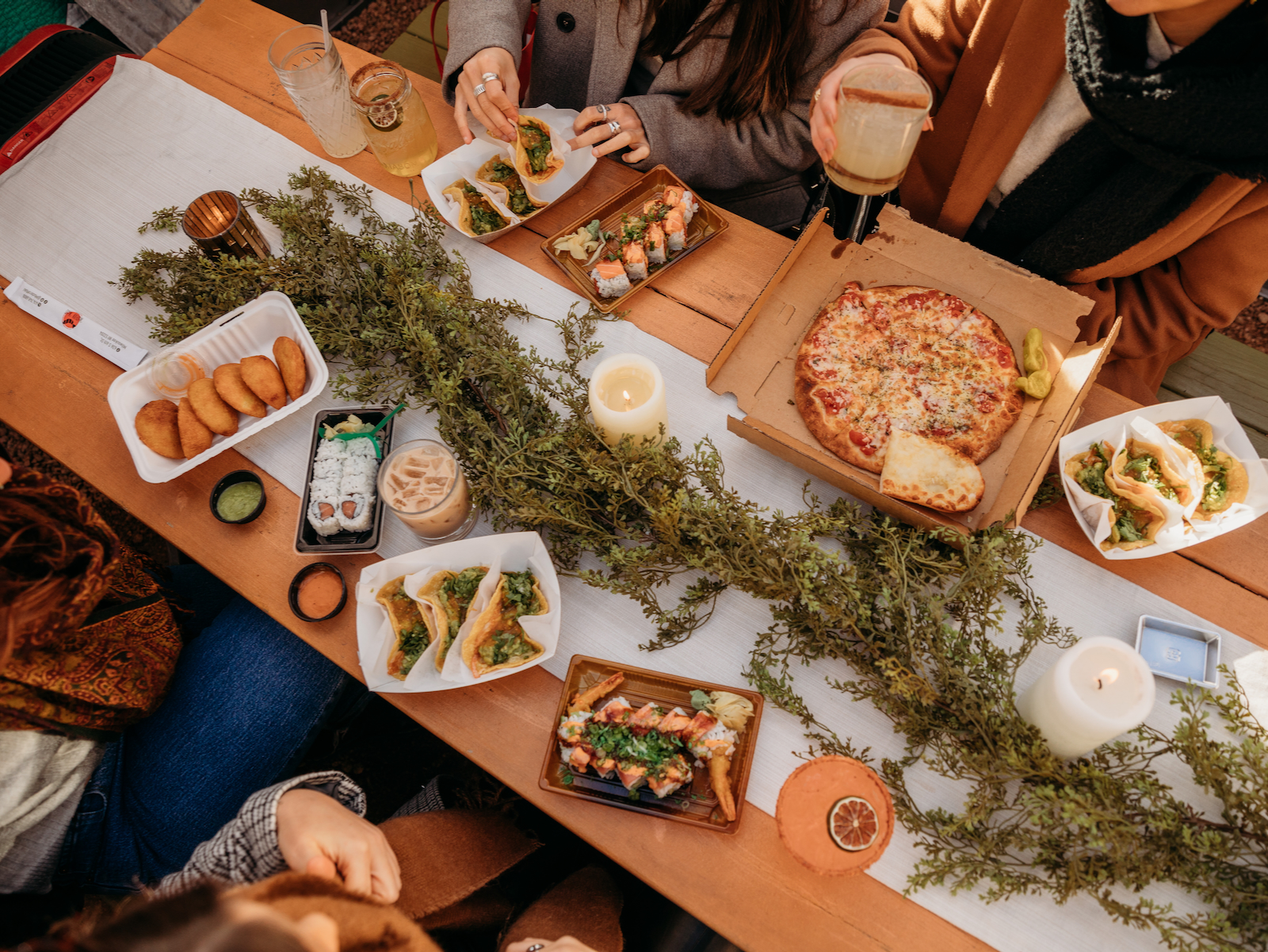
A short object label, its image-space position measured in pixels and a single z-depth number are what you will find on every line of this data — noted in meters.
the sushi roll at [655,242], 1.77
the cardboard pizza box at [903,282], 1.49
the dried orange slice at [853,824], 1.16
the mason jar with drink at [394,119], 1.85
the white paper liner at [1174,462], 1.34
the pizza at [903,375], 1.61
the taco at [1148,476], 1.35
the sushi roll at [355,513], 1.54
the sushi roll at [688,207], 1.83
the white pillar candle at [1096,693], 1.10
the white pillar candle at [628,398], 1.42
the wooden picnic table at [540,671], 1.26
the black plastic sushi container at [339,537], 1.55
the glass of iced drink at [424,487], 1.46
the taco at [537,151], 1.90
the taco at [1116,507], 1.37
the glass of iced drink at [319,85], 1.88
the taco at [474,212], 1.90
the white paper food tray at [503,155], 1.94
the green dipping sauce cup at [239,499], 1.63
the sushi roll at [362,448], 1.63
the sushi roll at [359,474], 1.58
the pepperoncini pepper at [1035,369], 1.58
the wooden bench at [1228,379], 2.45
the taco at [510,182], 1.95
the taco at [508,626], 1.40
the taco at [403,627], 1.43
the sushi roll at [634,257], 1.76
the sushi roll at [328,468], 1.61
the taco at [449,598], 1.41
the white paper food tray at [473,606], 1.39
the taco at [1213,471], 1.37
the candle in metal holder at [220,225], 1.76
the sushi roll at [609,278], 1.76
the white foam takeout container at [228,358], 1.67
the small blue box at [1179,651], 1.34
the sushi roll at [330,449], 1.63
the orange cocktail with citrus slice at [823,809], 1.16
